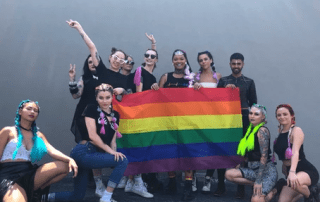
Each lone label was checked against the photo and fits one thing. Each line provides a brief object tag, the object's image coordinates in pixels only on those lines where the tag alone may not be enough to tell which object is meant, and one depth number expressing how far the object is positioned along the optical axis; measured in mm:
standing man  4516
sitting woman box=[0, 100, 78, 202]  3217
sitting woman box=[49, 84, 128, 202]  3541
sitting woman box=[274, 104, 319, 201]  3561
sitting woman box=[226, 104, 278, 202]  3791
